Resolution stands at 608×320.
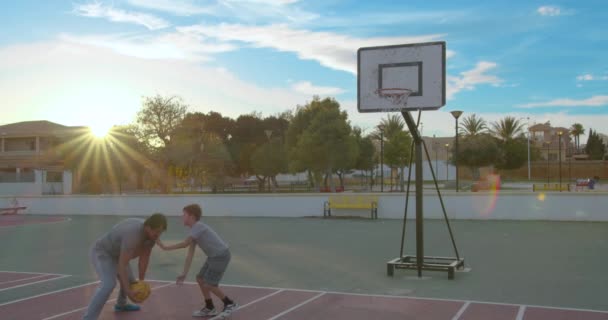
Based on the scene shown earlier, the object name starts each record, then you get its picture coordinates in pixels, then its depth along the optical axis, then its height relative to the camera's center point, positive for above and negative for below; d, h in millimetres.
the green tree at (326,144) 39594 +1622
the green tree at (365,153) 53656 +1298
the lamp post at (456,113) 27984 +2622
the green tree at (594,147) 91000 +3161
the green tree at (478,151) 51656 +1406
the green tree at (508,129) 78831 +5166
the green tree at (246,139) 57625 +2939
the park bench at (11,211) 28775 -2215
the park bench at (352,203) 22250 -1424
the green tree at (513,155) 65938 +1335
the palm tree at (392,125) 60094 +4433
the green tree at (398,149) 44719 +1391
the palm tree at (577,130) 103850 +6587
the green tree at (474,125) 76750 +5573
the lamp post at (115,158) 46406 +765
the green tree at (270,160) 49531 +621
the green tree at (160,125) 40688 +3029
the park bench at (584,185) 36550 -1263
